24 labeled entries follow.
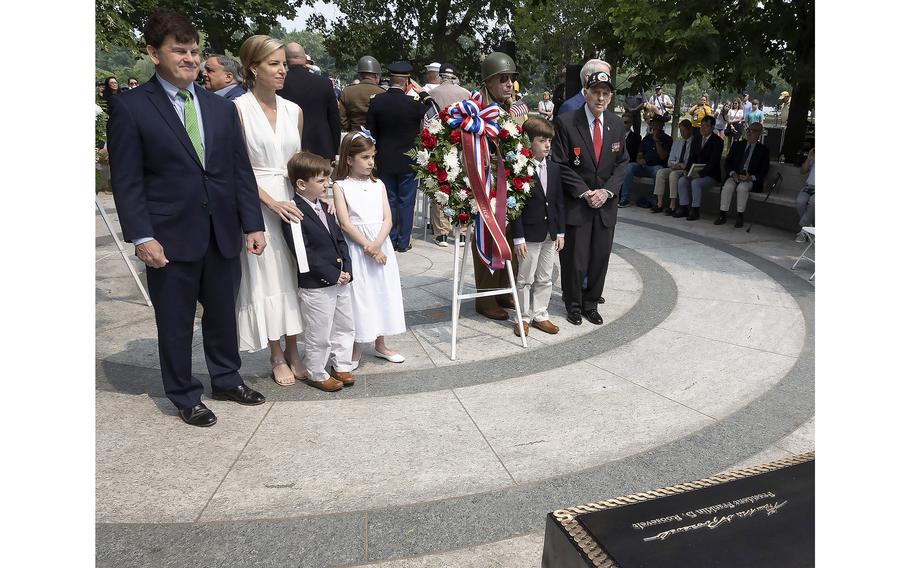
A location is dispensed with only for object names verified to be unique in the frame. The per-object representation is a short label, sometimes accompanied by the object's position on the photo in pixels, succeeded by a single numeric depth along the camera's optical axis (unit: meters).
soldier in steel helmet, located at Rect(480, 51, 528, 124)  5.11
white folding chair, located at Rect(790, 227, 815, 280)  7.40
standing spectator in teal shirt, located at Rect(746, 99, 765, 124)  23.14
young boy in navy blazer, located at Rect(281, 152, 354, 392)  4.11
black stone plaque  1.49
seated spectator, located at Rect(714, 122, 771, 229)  10.95
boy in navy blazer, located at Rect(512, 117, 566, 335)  5.21
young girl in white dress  4.38
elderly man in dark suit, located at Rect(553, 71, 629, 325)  5.63
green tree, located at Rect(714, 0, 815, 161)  10.27
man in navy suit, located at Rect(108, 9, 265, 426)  3.38
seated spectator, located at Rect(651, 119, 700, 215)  12.17
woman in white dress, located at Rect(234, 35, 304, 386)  4.00
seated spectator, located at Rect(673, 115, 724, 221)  11.65
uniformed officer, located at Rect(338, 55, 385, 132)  9.22
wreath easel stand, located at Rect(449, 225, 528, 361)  4.99
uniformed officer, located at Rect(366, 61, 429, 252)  8.22
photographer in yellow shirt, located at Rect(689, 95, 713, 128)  20.77
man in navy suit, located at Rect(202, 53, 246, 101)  4.98
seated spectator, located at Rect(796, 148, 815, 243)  8.99
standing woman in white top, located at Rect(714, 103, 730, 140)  21.28
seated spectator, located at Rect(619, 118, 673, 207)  13.36
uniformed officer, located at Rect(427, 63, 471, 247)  8.41
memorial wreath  4.70
